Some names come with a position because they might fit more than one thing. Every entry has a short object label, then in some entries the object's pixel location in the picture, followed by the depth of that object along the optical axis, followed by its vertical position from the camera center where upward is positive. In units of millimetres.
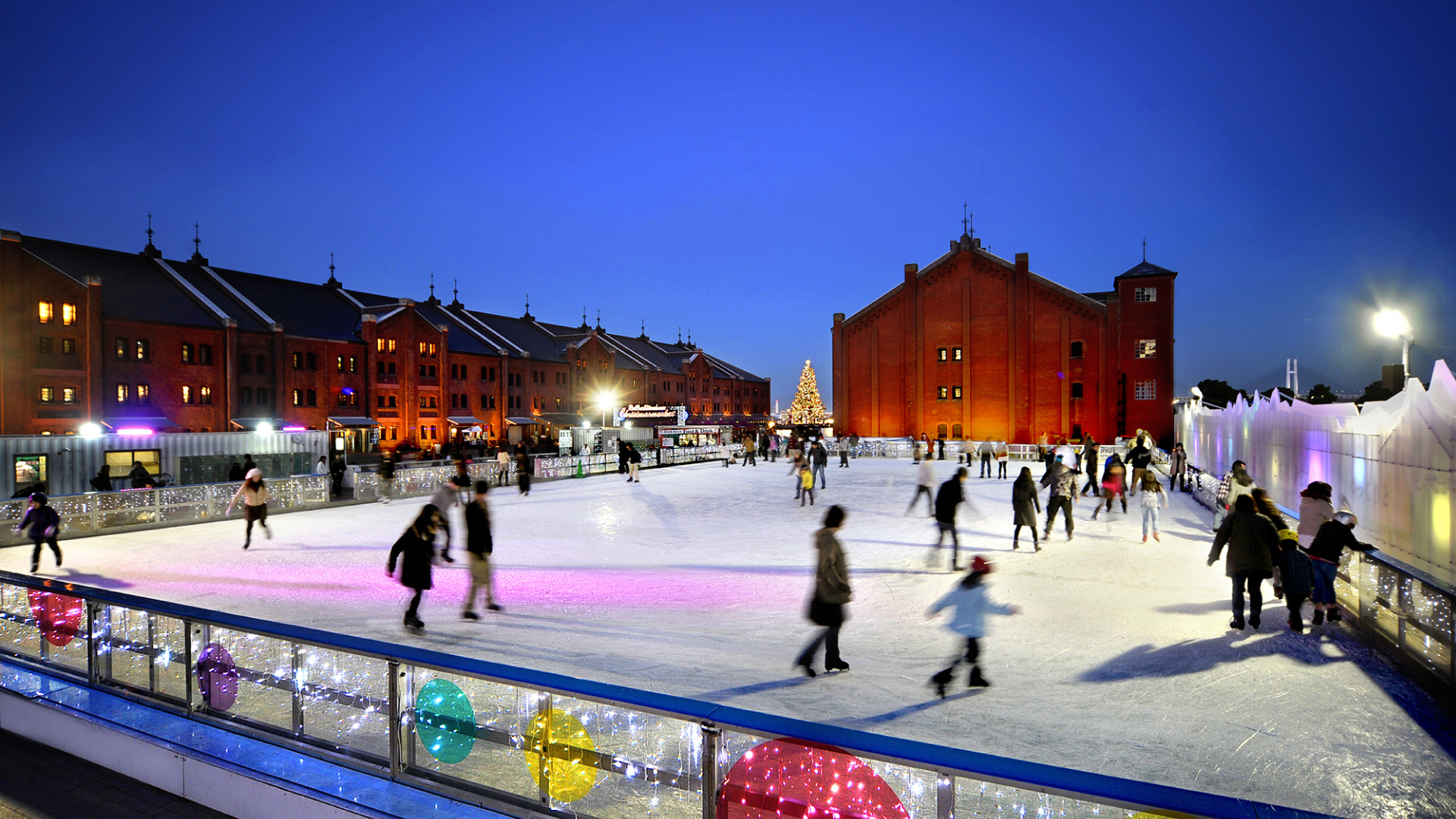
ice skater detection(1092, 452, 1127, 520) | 15672 -1423
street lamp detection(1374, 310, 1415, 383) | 11008 +1293
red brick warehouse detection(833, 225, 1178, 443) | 42344 +3882
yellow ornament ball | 3104 -1507
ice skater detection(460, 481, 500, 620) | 8164 -1412
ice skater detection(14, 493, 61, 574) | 10641 -1451
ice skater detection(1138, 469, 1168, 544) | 13172 -1644
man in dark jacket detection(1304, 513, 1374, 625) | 7375 -1516
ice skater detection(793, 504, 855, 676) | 6109 -1497
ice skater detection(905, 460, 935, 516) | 14453 -1277
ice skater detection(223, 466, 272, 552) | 12953 -1348
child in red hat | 5789 -1587
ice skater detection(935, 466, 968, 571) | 10977 -1353
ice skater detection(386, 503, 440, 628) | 7602 -1464
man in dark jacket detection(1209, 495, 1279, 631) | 7414 -1465
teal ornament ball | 3348 -1449
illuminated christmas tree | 81562 +1467
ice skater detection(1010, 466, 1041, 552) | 12141 -1491
